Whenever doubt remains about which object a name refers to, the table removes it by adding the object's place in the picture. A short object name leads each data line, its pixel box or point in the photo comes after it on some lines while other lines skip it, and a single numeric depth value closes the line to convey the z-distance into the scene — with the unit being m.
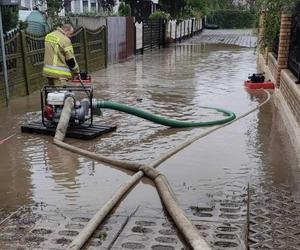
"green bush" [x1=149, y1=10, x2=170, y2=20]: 25.54
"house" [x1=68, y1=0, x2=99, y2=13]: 29.72
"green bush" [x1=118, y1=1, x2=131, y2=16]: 22.38
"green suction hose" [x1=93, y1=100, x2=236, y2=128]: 6.76
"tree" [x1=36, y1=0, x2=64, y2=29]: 16.69
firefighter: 7.64
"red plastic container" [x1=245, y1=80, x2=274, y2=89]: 10.65
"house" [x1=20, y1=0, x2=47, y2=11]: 21.74
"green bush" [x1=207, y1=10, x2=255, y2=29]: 49.91
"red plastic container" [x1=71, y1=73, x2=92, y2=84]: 8.04
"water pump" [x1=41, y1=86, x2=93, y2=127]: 6.40
